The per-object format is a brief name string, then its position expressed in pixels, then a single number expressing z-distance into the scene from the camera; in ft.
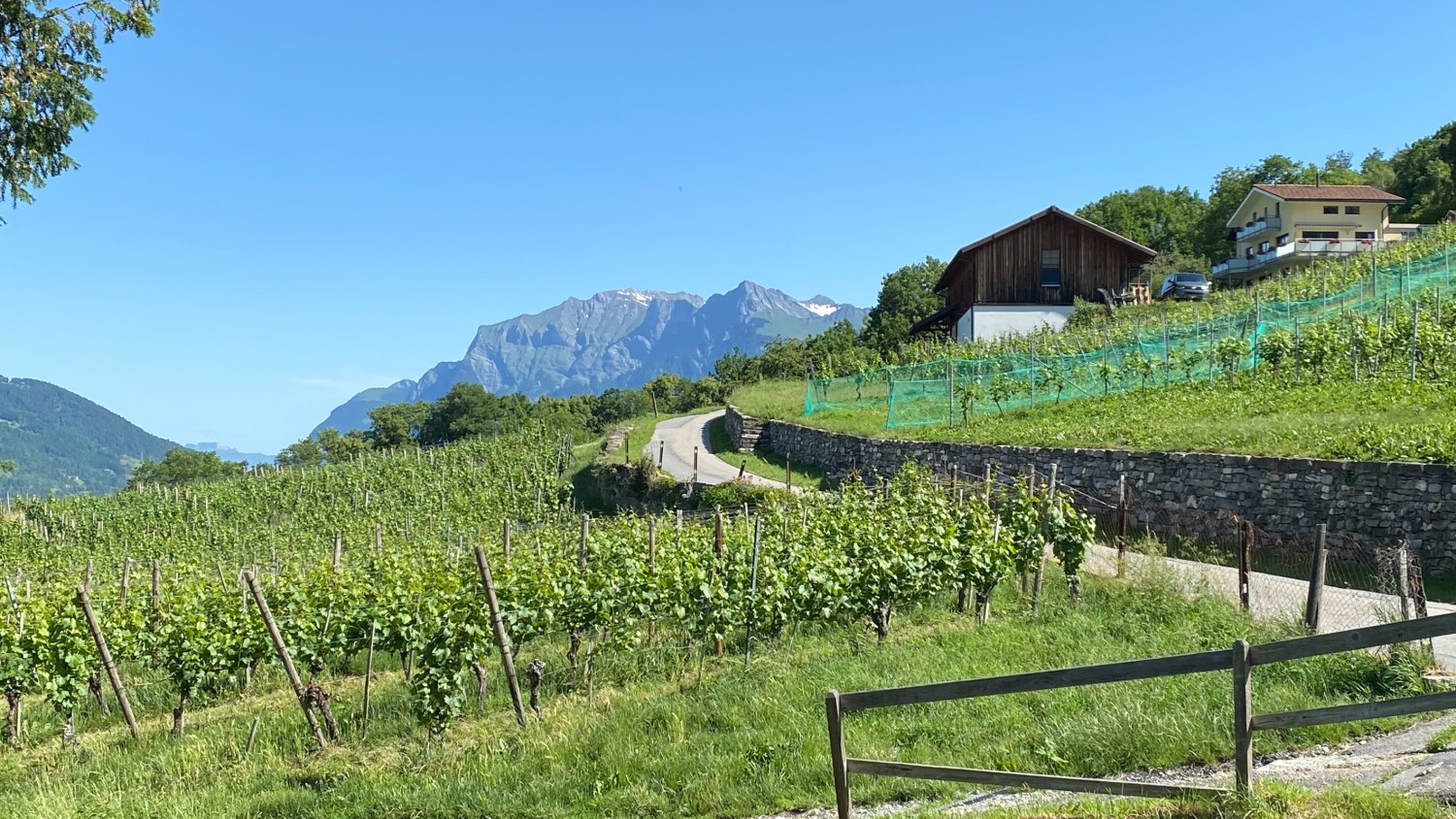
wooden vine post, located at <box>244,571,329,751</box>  30.78
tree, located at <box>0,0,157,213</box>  47.39
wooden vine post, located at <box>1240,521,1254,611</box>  35.17
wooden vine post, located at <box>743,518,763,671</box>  36.35
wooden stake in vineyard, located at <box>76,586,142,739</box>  34.52
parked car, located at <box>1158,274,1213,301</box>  150.92
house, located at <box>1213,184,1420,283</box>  182.91
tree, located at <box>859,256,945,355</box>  212.23
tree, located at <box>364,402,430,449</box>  332.37
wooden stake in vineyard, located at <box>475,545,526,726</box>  30.89
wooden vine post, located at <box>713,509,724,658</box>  38.04
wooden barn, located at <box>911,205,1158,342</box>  136.46
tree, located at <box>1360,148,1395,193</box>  247.09
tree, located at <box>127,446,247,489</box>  309.42
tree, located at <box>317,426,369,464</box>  312.29
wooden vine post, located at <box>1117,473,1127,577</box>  45.20
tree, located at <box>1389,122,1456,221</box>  189.98
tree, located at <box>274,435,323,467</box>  329.60
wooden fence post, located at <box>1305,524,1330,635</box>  30.42
